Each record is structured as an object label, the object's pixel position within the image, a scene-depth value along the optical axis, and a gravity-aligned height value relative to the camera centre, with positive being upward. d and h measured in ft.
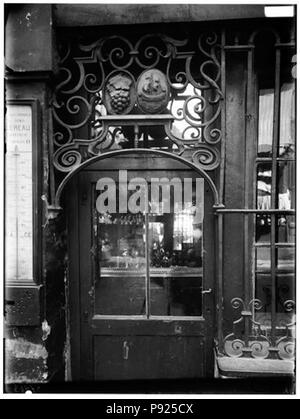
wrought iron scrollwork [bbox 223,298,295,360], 7.95 -3.14
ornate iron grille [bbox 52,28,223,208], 8.19 +2.81
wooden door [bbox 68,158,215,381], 9.22 -2.19
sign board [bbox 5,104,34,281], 8.04 +0.28
